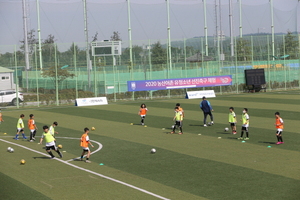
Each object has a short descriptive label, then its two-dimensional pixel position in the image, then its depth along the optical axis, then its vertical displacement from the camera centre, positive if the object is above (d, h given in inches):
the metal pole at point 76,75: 2148.0 +55.2
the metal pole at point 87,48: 2198.0 +190.1
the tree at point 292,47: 2677.2 +205.2
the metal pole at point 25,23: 2460.6 +360.9
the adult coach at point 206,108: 1298.0 -66.6
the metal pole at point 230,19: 3097.9 +446.4
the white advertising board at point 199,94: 2187.5 -45.1
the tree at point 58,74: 2118.8 +63.9
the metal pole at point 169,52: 2374.5 +169.3
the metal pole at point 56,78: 2110.0 +43.0
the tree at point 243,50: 2503.1 +181.5
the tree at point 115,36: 4333.2 +469.0
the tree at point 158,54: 2338.8 +159.1
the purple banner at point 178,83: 2223.3 +9.9
